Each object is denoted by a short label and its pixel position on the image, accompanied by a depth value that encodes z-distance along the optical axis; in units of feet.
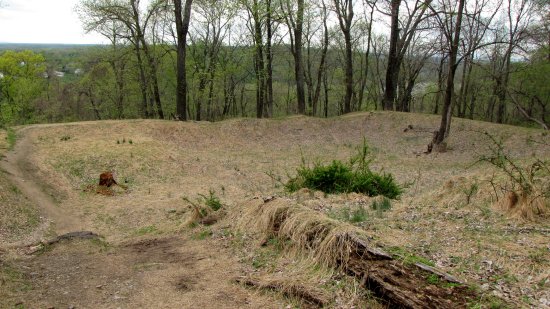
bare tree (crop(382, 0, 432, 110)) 73.20
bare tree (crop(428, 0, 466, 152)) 53.08
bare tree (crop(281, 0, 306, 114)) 77.92
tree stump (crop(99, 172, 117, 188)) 43.96
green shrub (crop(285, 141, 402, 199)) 28.81
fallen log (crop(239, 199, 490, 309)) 11.96
